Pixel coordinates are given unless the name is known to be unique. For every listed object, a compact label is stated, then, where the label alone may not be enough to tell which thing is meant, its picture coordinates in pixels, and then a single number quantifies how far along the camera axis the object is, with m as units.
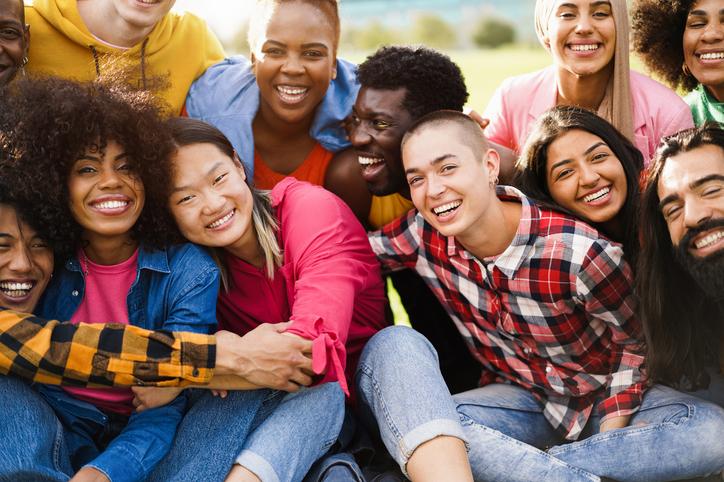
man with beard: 3.06
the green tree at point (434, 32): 41.35
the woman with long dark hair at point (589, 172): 3.50
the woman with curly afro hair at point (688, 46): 4.09
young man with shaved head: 3.09
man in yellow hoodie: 3.95
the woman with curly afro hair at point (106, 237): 3.06
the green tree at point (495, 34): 37.81
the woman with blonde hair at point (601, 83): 3.98
